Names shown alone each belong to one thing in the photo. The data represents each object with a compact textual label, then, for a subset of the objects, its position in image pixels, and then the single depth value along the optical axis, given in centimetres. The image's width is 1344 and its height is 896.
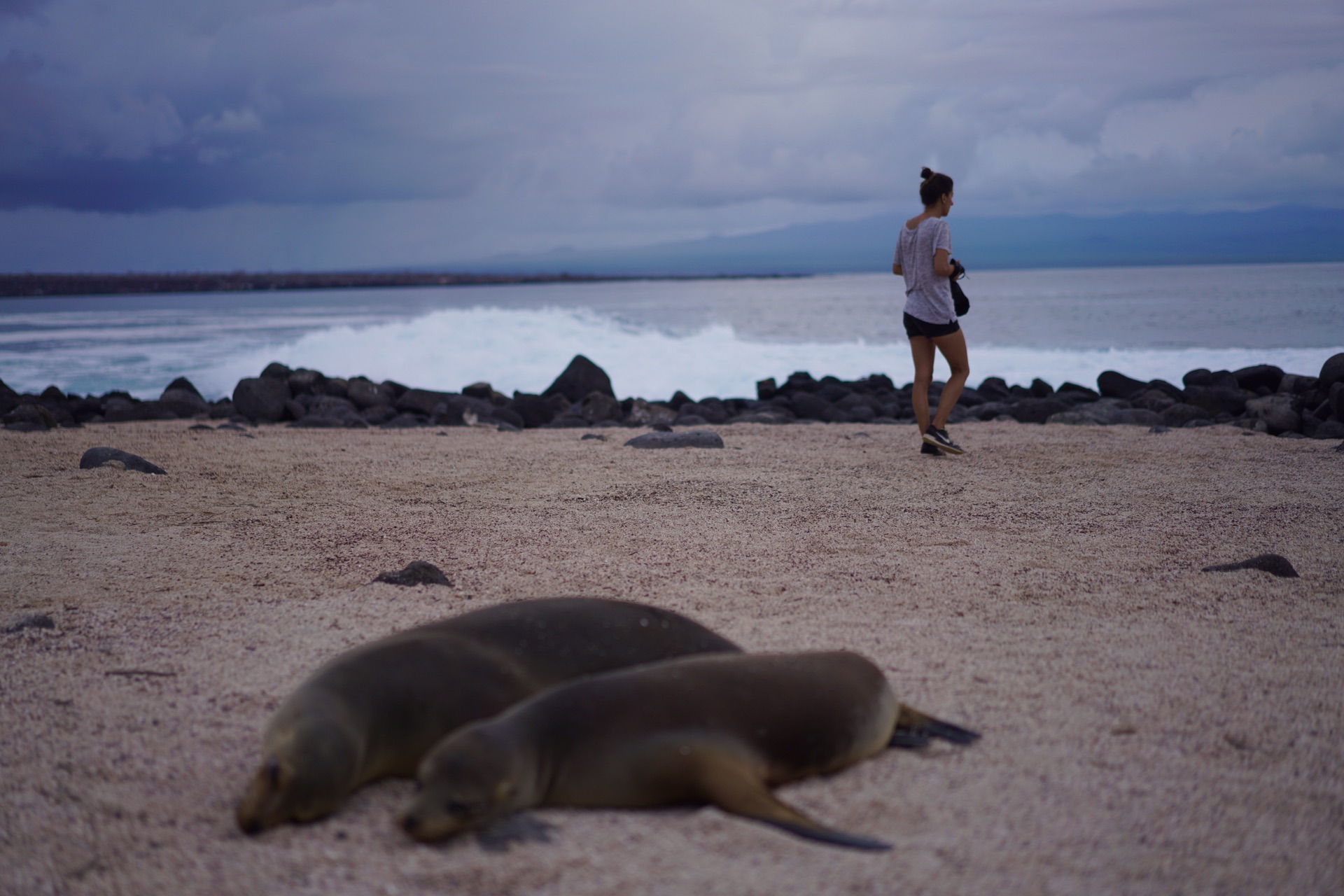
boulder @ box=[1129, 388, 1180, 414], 1119
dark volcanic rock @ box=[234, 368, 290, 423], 1113
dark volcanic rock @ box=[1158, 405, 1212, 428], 956
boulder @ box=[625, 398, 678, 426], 1141
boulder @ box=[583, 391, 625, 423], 1125
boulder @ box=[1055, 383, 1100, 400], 1195
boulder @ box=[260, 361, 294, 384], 1283
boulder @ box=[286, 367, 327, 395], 1250
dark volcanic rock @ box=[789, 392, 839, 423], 1123
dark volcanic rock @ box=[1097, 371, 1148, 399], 1287
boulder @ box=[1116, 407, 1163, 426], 941
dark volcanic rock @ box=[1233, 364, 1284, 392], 1231
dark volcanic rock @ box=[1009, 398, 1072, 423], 1007
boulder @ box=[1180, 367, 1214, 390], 1300
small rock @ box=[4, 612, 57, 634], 306
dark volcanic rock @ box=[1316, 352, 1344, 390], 995
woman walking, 672
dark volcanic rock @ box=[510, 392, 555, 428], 1165
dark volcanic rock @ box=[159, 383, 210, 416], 1149
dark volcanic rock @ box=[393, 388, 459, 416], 1205
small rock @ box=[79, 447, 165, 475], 611
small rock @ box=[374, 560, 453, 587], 358
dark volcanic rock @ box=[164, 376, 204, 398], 1322
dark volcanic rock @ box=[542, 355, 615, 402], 1355
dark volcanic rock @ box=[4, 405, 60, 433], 880
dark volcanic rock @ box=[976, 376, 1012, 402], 1316
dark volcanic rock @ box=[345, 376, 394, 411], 1240
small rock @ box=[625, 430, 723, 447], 736
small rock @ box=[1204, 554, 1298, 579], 365
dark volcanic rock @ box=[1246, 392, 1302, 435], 890
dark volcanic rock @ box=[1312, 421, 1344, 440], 805
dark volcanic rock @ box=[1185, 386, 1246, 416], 1076
